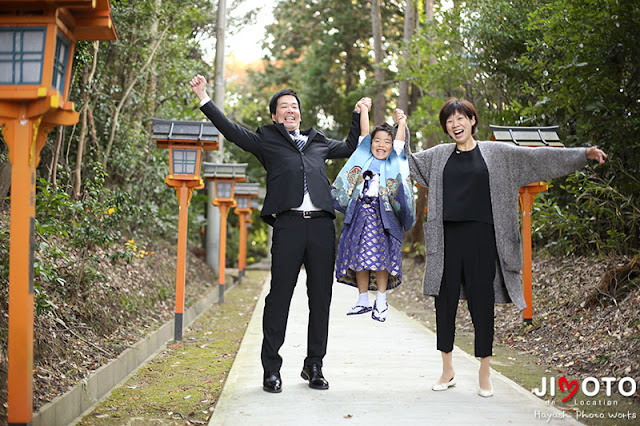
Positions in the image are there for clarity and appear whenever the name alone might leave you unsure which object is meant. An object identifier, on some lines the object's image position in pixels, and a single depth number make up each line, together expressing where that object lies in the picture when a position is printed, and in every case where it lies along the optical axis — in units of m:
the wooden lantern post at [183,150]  8.52
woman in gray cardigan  4.58
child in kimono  4.87
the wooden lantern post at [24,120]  3.56
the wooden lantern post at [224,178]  14.46
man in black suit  4.81
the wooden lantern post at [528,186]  6.82
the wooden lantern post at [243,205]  19.25
